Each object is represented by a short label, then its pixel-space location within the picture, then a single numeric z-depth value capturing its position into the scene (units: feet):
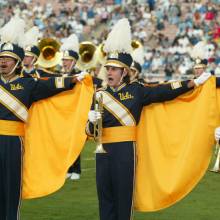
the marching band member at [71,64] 92.84
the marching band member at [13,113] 59.06
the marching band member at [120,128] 56.85
